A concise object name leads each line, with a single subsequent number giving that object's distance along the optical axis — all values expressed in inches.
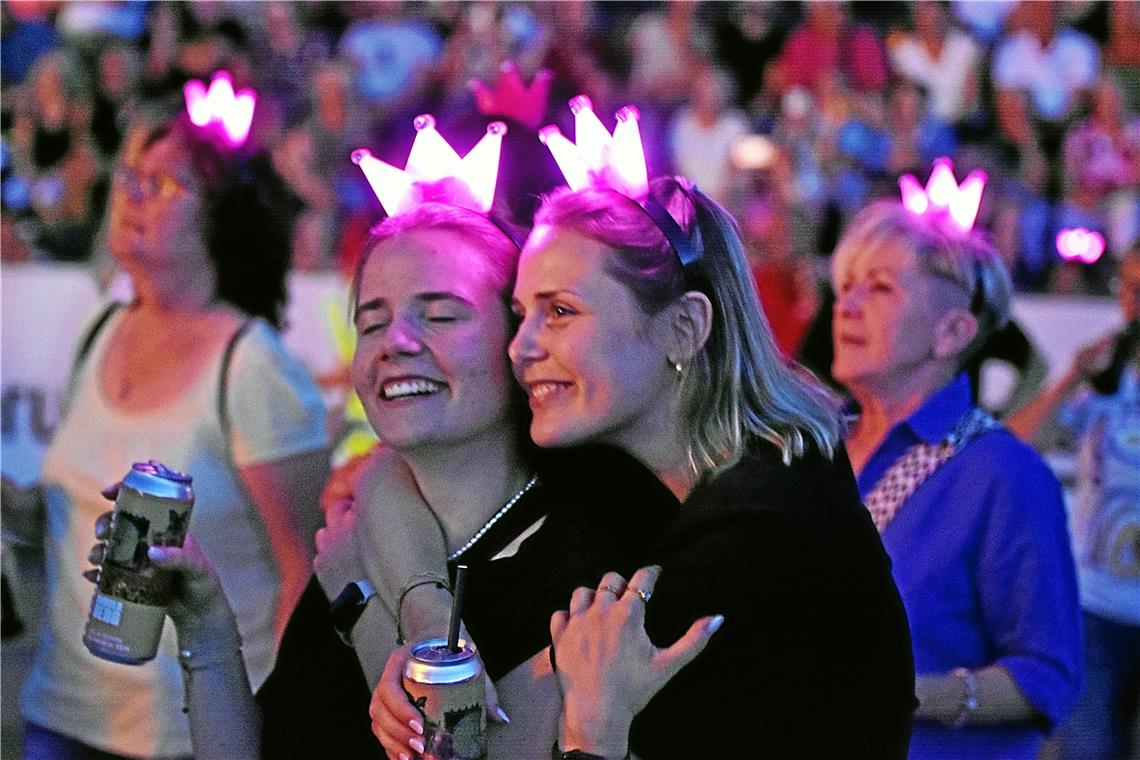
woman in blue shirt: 192.1
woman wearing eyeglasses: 205.3
